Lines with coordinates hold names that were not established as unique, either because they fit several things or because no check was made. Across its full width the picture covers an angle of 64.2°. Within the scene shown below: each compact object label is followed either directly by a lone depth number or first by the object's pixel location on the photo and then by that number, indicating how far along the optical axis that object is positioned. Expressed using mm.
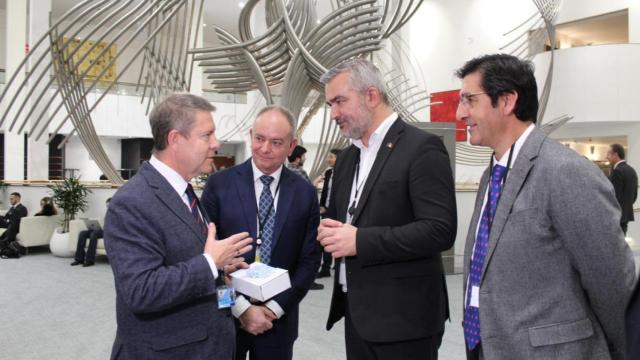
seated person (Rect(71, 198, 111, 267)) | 7664
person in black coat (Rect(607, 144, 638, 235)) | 7199
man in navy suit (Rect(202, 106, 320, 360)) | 1939
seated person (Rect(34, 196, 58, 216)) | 9031
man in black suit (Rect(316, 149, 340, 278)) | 5301
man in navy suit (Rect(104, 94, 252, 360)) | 1363
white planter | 8398
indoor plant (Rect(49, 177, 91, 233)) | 8578
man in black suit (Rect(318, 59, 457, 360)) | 1581
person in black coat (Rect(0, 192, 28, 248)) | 8555
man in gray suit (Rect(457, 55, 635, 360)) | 1277
